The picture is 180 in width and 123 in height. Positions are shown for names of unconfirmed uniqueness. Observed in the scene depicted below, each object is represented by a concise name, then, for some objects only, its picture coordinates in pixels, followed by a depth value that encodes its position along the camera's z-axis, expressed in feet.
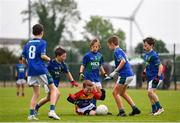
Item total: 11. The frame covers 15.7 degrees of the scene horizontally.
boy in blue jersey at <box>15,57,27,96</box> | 101.29
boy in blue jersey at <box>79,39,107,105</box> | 52.18
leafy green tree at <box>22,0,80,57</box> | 266.77
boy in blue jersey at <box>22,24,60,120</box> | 45.14
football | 50.65
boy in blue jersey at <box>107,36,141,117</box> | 49.73
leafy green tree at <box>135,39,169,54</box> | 130.39
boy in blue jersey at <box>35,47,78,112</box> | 50.08
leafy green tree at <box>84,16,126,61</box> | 334.24
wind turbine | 232.39
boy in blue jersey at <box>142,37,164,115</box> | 51.06
